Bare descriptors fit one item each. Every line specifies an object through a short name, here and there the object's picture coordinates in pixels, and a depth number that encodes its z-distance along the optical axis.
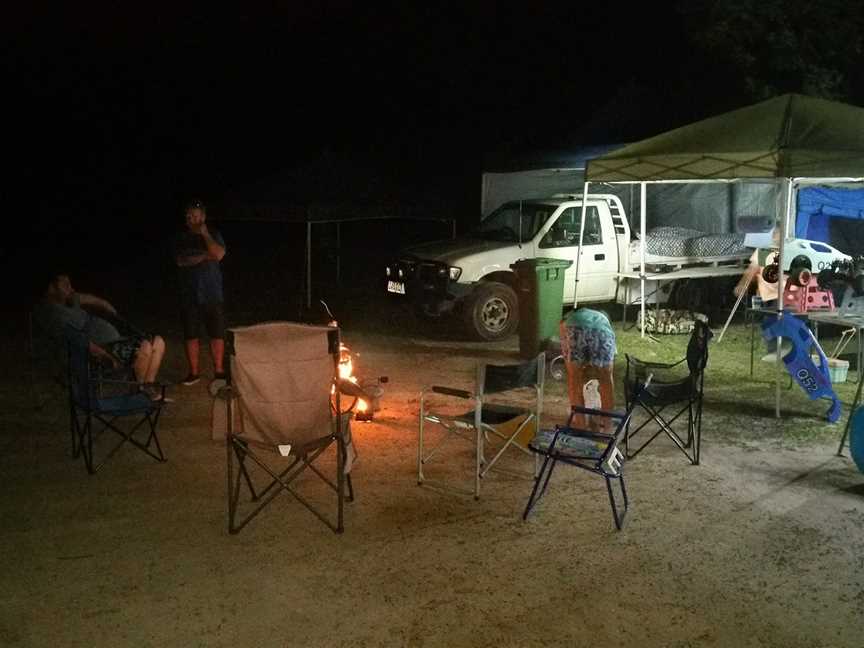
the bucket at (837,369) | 8.80
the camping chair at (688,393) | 6.32
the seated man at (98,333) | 7.13
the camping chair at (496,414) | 5.64
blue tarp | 14.78
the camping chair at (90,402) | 6.03
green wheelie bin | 10.20
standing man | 8.13
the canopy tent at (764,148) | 7.98
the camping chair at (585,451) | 5.07
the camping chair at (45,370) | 6.91
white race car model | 13.77
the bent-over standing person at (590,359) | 6.62
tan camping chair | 5.00
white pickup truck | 11.66
